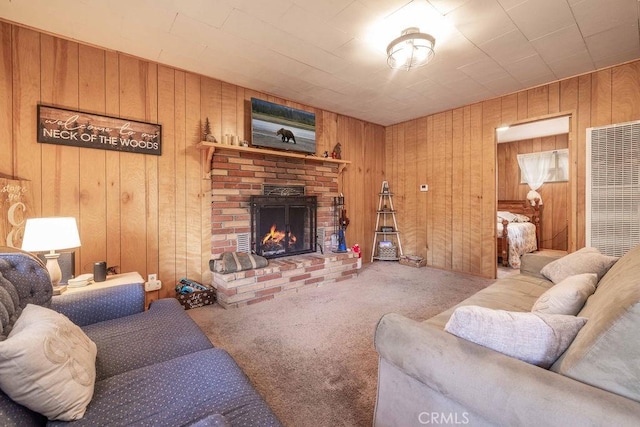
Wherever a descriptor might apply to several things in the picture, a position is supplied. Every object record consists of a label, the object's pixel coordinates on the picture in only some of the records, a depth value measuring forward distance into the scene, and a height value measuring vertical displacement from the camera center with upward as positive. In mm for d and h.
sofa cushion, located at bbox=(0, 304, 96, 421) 760 -473
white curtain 6006 +922
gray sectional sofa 686 -471
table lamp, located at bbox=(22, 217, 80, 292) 1801 -169
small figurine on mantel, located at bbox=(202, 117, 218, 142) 3031 +873
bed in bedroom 4688 -340
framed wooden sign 2379 +742
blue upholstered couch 901 -650
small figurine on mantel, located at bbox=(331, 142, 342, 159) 4229 +902
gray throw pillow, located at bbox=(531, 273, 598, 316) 1264 -411
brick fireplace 2951 -203
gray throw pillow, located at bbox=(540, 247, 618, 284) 1835 -380
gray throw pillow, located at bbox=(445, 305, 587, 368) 906 -408
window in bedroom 5781 +1007
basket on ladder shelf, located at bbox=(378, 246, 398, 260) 4918 -739
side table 2007 -550
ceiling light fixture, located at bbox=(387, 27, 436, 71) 2305 +1404
